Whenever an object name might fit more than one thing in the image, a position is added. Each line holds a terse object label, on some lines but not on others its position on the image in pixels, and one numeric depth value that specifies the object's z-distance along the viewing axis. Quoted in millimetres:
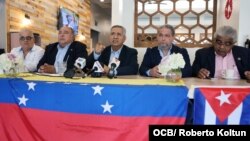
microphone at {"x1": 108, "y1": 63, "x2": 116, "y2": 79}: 2189
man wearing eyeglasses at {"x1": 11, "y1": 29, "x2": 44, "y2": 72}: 2961
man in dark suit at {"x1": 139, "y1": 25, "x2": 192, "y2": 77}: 2683
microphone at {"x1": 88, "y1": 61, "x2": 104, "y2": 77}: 2213
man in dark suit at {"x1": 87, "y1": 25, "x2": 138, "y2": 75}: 2816
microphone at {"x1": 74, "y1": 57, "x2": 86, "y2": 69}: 2227
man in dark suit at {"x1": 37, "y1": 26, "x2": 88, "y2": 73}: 2871
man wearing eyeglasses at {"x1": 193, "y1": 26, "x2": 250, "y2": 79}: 2459
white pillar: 3832
